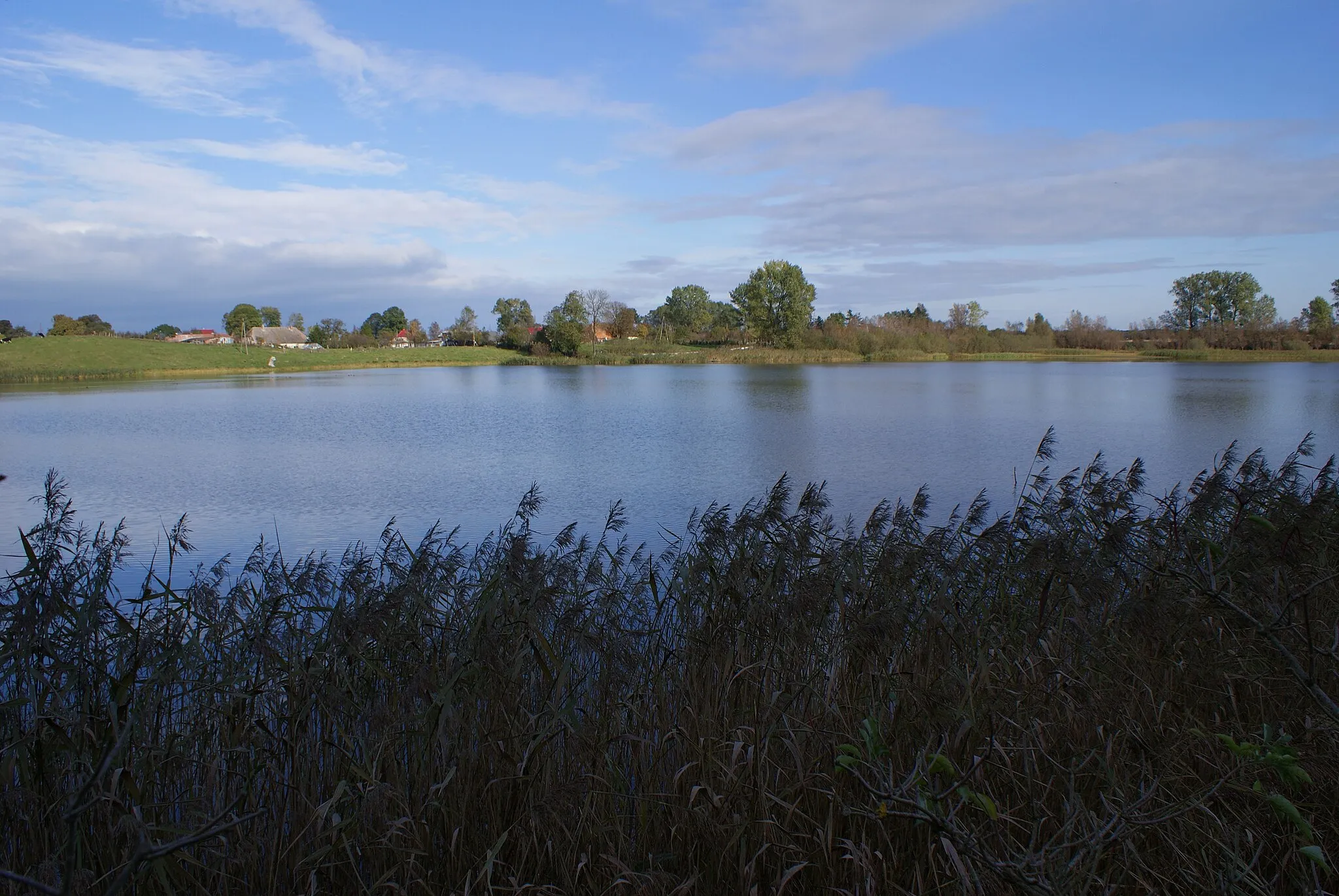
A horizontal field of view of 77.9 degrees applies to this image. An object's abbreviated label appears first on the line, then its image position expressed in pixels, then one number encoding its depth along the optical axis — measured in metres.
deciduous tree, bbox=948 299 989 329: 79.56
